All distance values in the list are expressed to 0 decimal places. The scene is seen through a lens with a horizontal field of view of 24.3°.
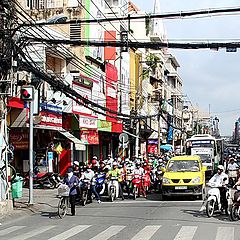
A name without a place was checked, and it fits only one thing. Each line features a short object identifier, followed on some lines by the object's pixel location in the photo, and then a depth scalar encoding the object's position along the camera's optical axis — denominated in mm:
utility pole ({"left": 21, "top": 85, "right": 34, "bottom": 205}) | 20062
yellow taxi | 22828
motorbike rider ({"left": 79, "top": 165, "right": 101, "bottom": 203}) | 22061
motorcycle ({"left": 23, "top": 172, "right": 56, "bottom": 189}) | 28372
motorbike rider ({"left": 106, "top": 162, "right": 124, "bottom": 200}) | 23595
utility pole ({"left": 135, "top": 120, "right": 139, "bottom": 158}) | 42750
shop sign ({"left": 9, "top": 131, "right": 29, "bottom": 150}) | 27844
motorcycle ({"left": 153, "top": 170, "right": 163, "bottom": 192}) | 28047
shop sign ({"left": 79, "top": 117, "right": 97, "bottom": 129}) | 33800
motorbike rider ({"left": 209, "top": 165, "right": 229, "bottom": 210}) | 17781
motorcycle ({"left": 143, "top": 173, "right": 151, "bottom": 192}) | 26028
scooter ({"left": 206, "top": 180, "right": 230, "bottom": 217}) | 17000
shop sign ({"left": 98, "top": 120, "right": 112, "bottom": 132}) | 39312
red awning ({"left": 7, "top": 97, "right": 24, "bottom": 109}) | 23864
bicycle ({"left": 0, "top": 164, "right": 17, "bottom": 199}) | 18203
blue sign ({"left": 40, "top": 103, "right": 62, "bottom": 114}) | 27656
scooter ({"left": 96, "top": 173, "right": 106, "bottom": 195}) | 23238
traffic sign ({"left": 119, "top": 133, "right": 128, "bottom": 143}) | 33809
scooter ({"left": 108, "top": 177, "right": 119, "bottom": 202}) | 23067
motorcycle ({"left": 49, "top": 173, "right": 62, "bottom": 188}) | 28391
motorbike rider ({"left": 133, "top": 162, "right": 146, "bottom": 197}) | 25156
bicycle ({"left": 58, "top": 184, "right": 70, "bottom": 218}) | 17562
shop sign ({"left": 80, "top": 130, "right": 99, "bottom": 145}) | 35288
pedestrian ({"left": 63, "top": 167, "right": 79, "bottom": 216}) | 17875
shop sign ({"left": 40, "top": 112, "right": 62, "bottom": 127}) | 27233
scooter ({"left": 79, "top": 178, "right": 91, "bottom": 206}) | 21484
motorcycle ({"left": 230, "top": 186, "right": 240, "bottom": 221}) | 15984
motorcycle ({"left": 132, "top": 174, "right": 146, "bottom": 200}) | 24473
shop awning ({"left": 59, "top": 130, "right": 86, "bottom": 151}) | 31611
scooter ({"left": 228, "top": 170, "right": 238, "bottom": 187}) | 29147
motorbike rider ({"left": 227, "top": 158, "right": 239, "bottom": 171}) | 29564
